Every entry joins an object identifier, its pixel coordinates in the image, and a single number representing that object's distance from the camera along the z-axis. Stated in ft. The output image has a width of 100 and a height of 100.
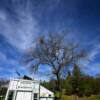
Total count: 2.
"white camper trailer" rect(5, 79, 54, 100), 30.43
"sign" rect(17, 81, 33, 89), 31.36
